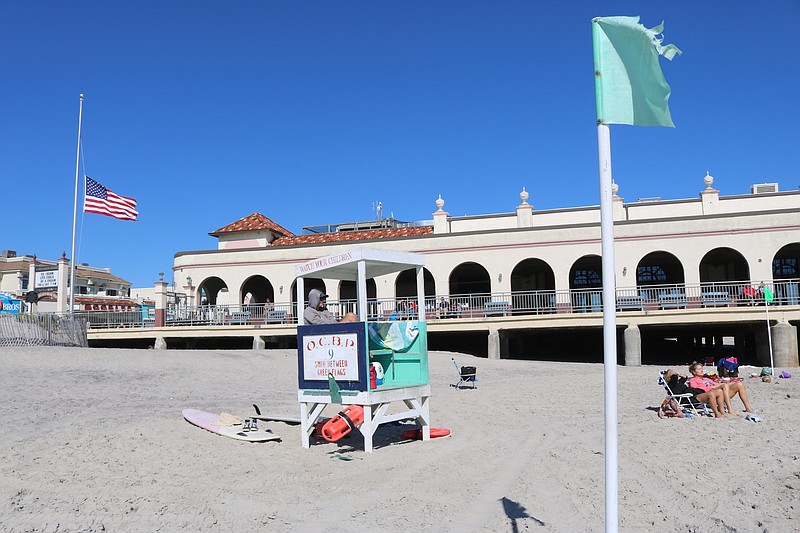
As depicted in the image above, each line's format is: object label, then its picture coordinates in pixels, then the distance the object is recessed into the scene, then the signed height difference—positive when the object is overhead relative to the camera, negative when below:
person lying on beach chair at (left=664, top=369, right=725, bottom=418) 10.66 -1.17
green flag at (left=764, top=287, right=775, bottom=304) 18.59 +0.68
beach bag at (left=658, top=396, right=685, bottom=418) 10.73 -1.42
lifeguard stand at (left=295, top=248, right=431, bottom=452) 9.16 -0.48
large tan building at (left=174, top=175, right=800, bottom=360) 24.17 +2.71
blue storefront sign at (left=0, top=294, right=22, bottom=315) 44.03 +1.50
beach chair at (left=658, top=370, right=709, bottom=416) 10.91 -1.36
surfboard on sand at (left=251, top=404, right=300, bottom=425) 11.02 -1.56
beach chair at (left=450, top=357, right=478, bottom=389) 15.66 -1.21
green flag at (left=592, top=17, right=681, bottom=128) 4.02 +1.48
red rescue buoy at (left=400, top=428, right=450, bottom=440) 9.91 -1.62
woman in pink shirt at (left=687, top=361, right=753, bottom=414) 10.76 -1.08
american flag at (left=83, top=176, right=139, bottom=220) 27.44 +5.08
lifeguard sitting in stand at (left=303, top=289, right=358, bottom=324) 10.00 +0.19
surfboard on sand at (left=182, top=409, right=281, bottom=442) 9.62 -1.54
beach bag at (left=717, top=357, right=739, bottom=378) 13.26 -0.95
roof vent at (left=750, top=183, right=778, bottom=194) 30.98 +6.05
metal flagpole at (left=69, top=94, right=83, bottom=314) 26.85 +2.49
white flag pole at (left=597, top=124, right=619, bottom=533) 3.83 -0.11
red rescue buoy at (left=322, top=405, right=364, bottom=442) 9.23 -1.38
